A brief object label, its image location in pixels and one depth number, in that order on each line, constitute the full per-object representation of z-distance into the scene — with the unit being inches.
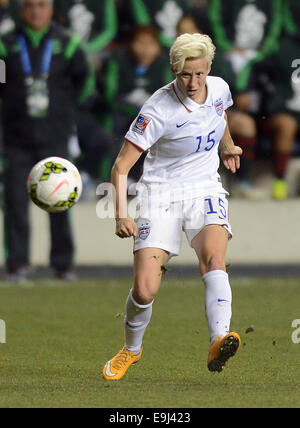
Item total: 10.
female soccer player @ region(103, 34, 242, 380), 281.6
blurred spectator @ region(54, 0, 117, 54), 562.9
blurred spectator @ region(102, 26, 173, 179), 543.8
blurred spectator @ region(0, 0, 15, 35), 554.3
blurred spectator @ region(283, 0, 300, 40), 567.5
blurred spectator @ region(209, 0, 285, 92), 563.5
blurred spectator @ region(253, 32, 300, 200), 561.3
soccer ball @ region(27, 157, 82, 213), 311.0
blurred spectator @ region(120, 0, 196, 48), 564.7
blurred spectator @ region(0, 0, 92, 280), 507.2
